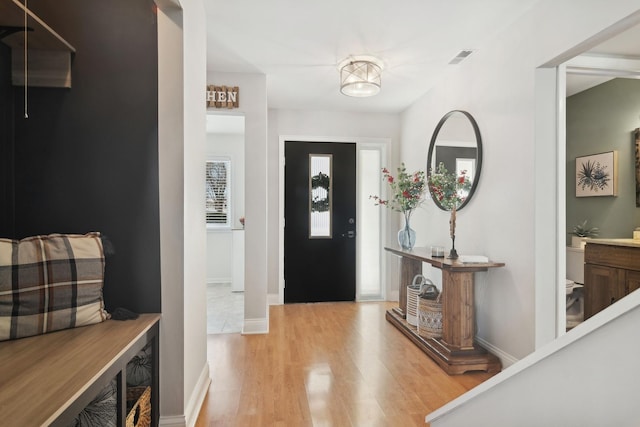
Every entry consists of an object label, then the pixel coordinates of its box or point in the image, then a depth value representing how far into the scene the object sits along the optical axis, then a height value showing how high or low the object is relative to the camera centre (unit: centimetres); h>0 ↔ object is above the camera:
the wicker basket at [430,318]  292 -92
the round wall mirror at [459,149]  300 +58
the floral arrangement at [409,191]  362 +20
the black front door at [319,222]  455 -16
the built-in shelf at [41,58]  157 +72
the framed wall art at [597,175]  350 +37
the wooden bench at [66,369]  97 -54
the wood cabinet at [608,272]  271 -50
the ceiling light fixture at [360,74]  306 +121
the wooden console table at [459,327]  255 -88
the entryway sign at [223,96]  336 +110
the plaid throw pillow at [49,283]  136 -31
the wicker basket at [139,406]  146 -87
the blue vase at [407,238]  366 -30
